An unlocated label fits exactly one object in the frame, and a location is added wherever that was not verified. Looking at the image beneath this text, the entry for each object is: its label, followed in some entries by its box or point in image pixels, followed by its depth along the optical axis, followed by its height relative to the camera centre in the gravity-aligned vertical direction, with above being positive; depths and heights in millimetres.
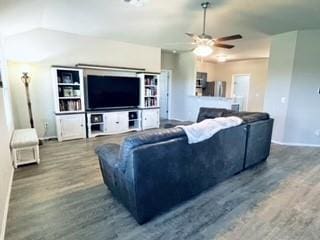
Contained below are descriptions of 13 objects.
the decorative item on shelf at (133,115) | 6340 -790
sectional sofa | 1949 -851
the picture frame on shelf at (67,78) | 5109 +278
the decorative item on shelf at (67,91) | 5109 -67
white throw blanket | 2311 -456
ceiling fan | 3559 +883
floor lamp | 4648 +96
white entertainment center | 5020 -647
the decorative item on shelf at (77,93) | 5227 -103
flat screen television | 5488 -63
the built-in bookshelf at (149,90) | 6332 +5
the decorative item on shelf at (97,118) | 5539 -795
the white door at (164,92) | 8445 -68
